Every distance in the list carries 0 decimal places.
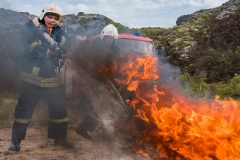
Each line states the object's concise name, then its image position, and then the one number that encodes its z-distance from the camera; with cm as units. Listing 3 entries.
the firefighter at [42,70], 483
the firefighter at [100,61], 544
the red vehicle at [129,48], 682
